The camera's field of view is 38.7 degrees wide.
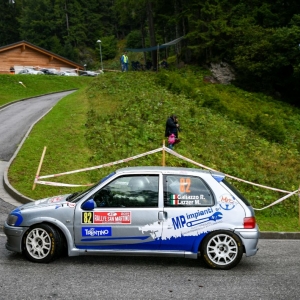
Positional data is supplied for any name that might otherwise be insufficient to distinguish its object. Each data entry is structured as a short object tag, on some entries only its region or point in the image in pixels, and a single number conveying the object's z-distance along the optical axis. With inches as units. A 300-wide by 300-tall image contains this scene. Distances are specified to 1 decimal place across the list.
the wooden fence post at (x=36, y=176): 462.3
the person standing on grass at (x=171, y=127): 609.0
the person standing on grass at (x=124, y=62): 1299.2
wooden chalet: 1867.6
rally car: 262.1
